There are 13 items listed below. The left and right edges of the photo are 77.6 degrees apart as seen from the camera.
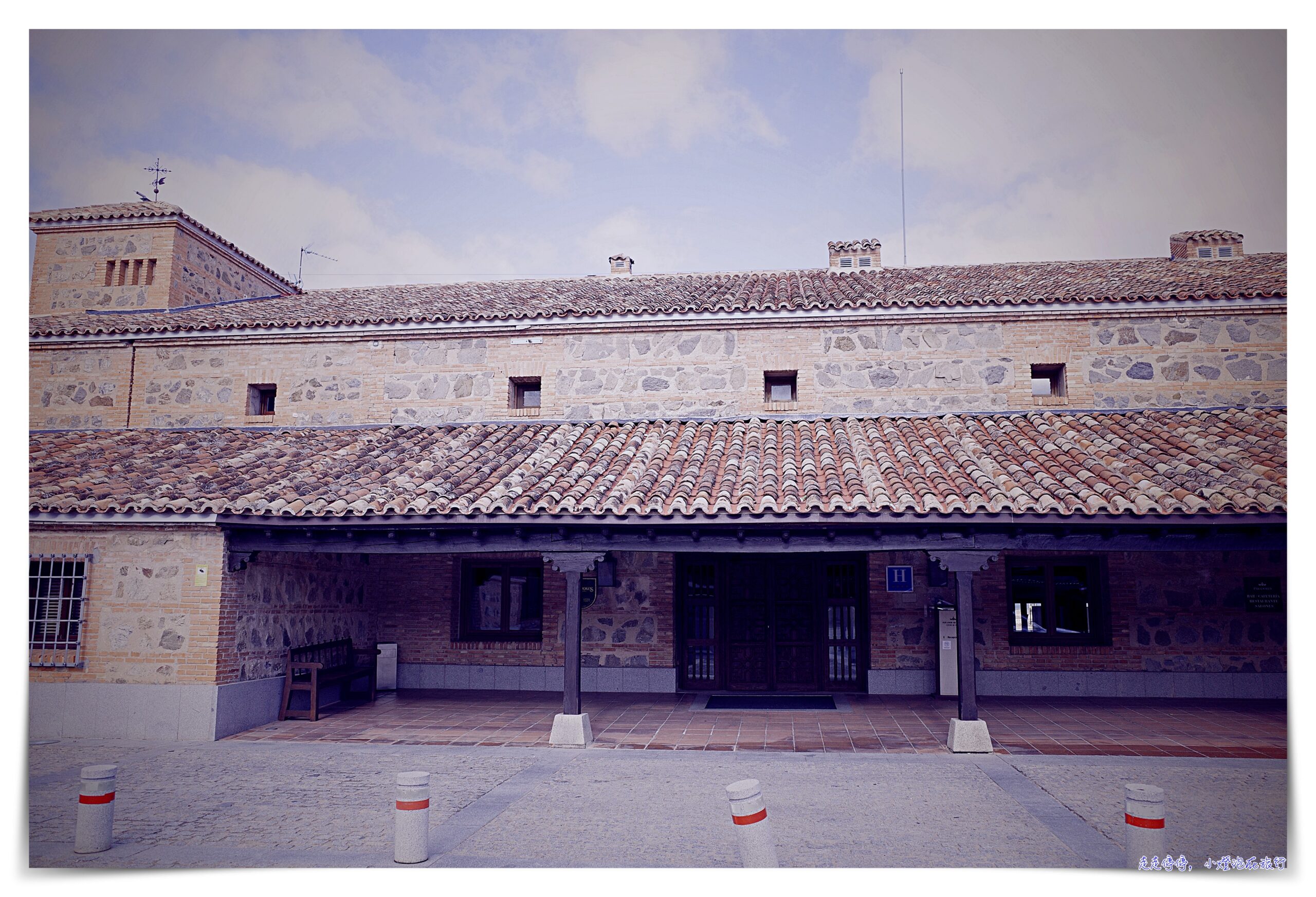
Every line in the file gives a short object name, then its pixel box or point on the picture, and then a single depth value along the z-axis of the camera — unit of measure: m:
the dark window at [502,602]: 12.55
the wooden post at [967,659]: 8.45
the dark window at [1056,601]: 11.60
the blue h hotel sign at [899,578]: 11.70
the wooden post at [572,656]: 8.96
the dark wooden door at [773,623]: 12.06
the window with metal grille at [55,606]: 9.48
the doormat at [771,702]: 10.99
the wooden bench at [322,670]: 10.18
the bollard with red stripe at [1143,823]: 4.66
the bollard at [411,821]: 5.26
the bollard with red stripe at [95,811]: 5.43
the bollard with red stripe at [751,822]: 4.43
